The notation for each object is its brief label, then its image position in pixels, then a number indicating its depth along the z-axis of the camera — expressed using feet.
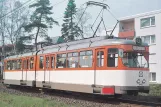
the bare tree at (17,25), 165.37
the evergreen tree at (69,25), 166.30
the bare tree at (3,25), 161.34
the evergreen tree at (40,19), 160.76
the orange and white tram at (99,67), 49.93
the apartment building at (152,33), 137.28
